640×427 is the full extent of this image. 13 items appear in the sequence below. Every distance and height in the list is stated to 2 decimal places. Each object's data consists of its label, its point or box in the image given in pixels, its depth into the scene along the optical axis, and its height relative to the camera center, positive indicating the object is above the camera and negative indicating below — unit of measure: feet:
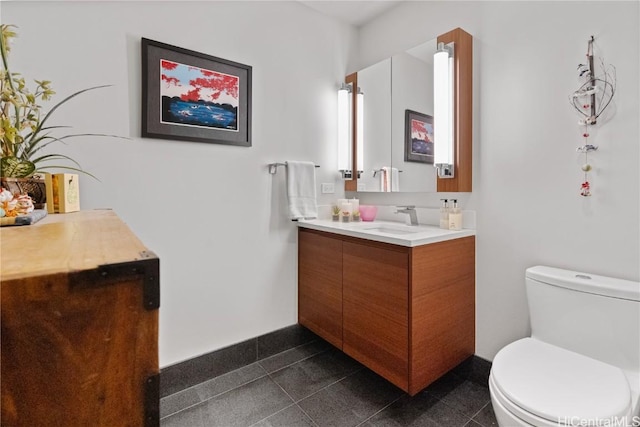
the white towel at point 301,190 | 7.02 +0.34
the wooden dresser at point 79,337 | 1.29 -0.57
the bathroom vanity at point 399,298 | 5.00 -1.62
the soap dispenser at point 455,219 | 6.00 -0.28
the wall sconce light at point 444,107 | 6.06 +1.85
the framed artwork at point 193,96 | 5.45 +2.01
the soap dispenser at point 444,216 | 6.17 -0.23
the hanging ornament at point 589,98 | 4.51 +1.52
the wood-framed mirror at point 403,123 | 5.99 +1.76
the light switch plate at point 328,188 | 7.93 +0.42
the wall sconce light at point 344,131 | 8.04 +1.85
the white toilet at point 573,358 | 3.31 -2.04
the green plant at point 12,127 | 3.16 +0.83
